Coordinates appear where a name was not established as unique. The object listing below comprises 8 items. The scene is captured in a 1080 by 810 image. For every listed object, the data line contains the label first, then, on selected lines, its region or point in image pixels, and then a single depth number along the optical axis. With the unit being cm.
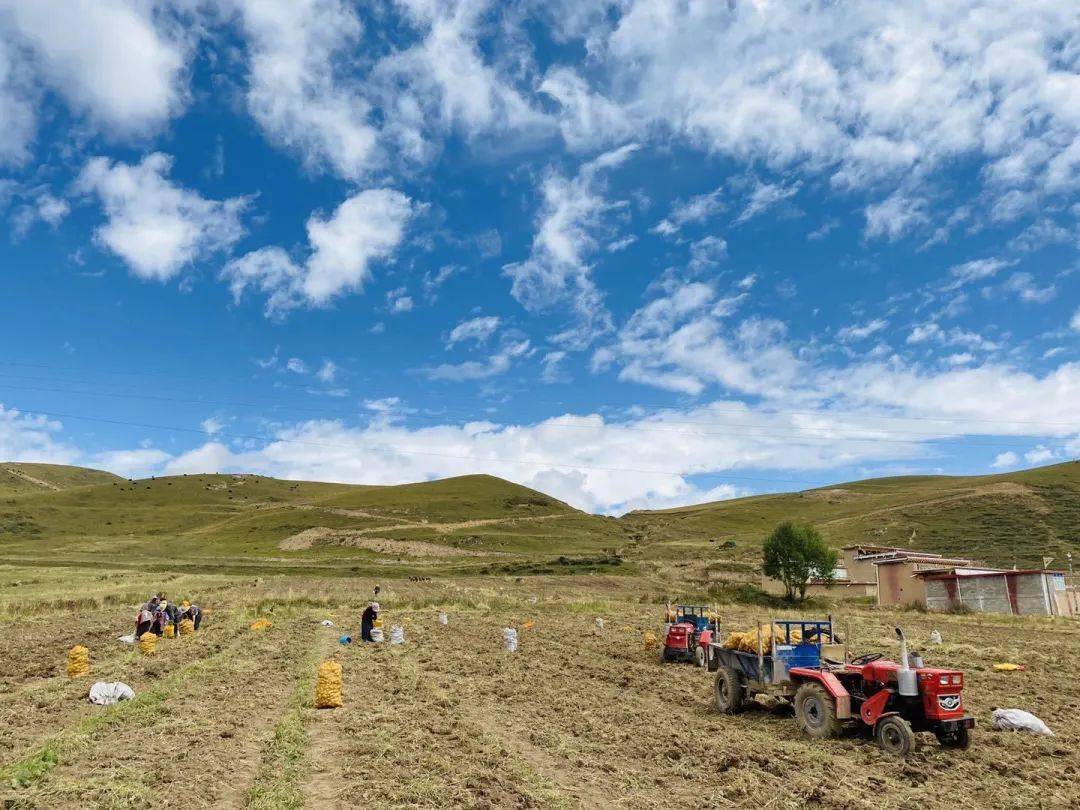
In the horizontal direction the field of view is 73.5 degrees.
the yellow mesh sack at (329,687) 1564
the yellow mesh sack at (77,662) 1900
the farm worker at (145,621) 2614
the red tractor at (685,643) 2383
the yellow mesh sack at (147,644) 2362
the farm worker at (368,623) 2856
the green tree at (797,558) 6681
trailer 1230
